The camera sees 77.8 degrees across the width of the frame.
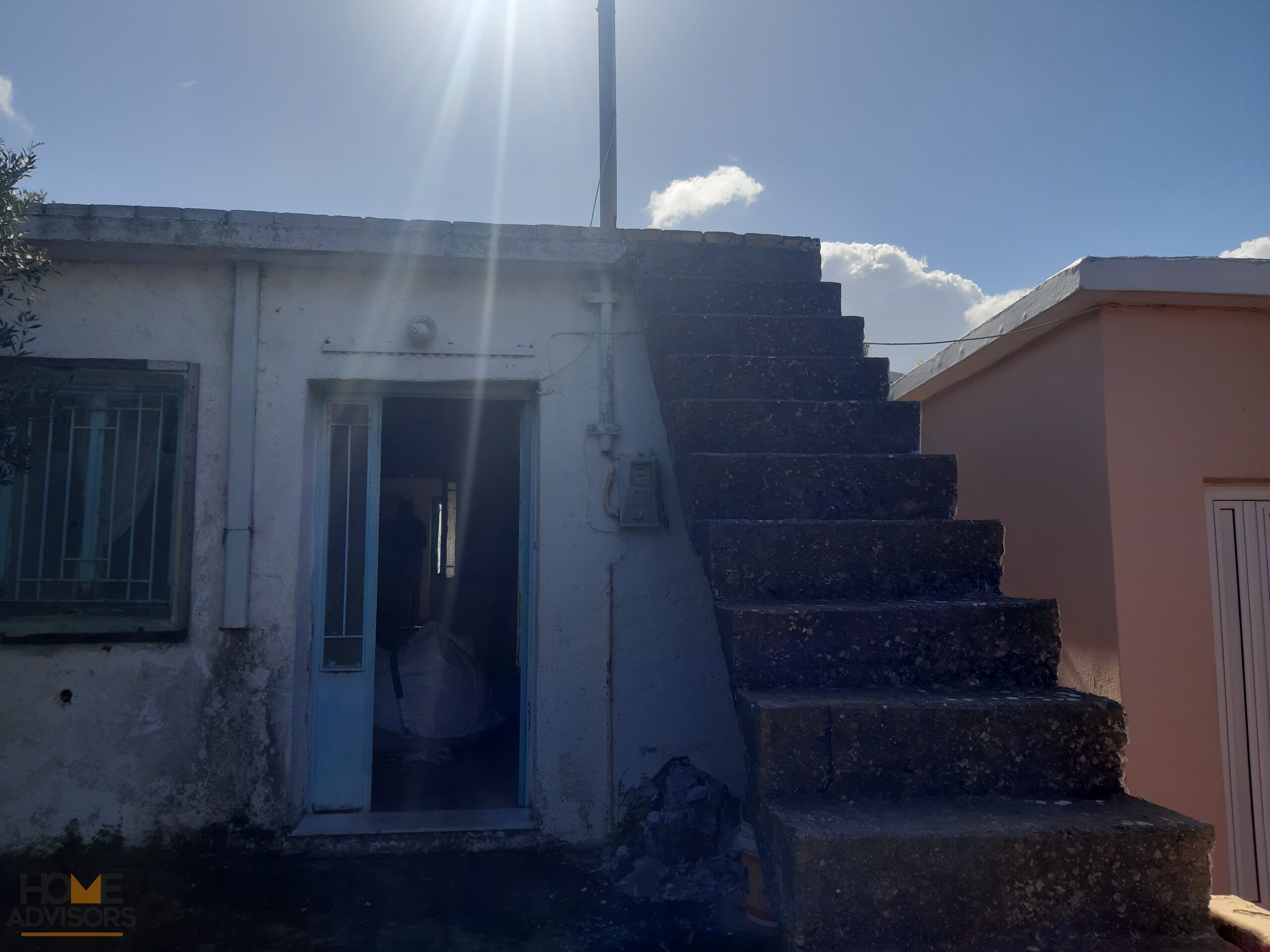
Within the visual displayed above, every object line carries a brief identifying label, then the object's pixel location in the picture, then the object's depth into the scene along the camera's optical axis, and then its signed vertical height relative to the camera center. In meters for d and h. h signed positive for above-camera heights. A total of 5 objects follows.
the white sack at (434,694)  5.52 -0.95
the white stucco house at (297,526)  3.87 +0.19
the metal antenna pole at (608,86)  5.99 +3.62
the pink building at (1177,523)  3.76 +0.20
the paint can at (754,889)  3.19 -1.33
